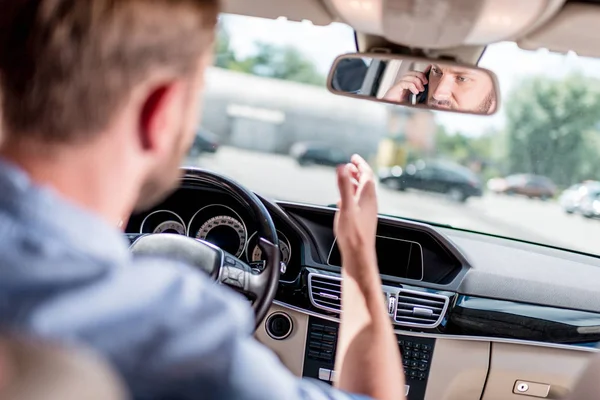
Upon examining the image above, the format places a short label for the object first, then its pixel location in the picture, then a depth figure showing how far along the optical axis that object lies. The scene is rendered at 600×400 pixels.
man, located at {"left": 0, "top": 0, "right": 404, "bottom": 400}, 1.07
